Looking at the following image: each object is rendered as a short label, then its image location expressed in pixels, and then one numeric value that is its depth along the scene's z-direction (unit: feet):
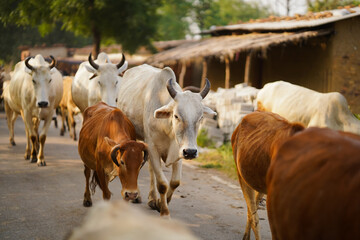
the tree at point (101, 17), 67.67
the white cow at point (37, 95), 27.71
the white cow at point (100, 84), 25.45
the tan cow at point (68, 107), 39.52
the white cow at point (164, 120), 15.76
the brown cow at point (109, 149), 14.30
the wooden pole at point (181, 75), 55.42
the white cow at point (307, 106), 25.43
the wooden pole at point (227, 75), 48.29
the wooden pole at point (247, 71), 45.38
